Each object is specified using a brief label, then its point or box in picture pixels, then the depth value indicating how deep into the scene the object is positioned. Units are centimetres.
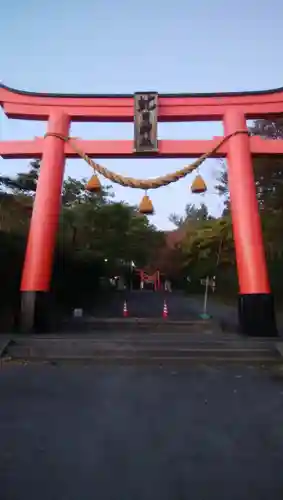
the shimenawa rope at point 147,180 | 1270
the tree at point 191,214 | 4929
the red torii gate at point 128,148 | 1234
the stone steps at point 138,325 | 1352
